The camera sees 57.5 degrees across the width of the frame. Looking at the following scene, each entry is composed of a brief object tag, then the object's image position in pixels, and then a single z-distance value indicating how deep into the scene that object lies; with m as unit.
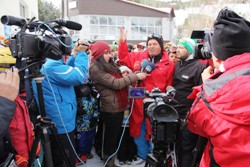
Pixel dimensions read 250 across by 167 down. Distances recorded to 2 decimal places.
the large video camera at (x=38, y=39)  1.41
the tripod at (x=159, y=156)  1.57
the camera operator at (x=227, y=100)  0.96
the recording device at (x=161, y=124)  1.44
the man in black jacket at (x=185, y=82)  2.29
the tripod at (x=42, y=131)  1.46
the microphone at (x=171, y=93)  1.69
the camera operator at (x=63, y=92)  2.03
